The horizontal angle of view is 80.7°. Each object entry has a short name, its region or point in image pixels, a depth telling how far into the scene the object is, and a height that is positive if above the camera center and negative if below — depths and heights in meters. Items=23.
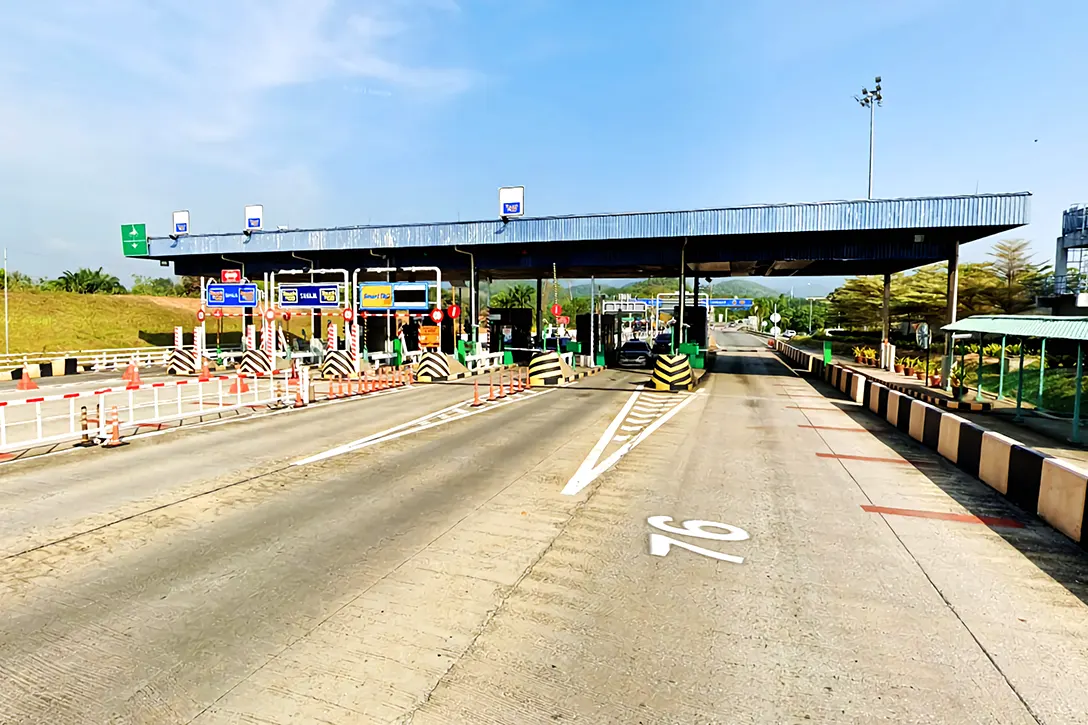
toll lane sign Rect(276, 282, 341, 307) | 32.97 +0.99
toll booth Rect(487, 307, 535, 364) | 48.16 -1.03
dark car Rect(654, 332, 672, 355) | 47.01 -2.20
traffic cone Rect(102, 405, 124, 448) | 11.72 -2.26
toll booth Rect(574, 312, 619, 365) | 42.94 -1.30
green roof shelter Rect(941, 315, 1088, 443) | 13.70 -0.24
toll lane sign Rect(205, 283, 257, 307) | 34.56 +1.01
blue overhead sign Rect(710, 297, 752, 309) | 101.44 +2.30
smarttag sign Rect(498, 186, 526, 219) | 32.50 +5.77
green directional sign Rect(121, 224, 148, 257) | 38.72 +4.44
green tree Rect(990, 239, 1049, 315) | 43.90 +3.02
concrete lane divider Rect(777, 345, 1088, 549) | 7.21 -2.12
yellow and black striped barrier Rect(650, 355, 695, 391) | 24.22 -2.19
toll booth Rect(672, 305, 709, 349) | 42.47 -0.71
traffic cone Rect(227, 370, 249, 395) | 16.51 -2.35
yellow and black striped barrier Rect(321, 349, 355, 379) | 27.73 -2.20
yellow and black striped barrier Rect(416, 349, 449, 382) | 27.34 -2.32
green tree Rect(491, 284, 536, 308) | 90.62 +2.61
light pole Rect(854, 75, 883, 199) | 38.19 +13.18
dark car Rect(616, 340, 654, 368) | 37.16 -2.32
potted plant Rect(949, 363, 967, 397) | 20.30 -2.35
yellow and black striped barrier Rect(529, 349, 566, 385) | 26.25 -2.27
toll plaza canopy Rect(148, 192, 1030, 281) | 26.44 +3.76
